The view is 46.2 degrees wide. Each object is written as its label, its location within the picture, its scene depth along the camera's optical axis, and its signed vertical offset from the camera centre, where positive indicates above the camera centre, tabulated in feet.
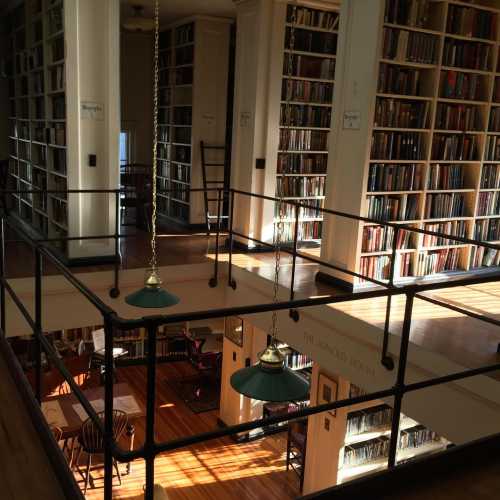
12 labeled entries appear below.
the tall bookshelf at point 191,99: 25.43 +0.80
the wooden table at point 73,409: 19.12 -10.08
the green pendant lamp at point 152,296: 10.42 -3.19
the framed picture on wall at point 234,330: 23.38 -8.34
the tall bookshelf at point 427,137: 15.94 -0.21
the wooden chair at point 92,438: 19.11 -10.53
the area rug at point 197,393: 26.61 -12.76
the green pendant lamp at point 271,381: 6.57 -2.93
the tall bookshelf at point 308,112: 20.34 +0.40
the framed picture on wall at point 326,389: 18.28 -8.20
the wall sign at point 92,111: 17.06 +0.04
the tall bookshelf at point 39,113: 18.79 -0.15
